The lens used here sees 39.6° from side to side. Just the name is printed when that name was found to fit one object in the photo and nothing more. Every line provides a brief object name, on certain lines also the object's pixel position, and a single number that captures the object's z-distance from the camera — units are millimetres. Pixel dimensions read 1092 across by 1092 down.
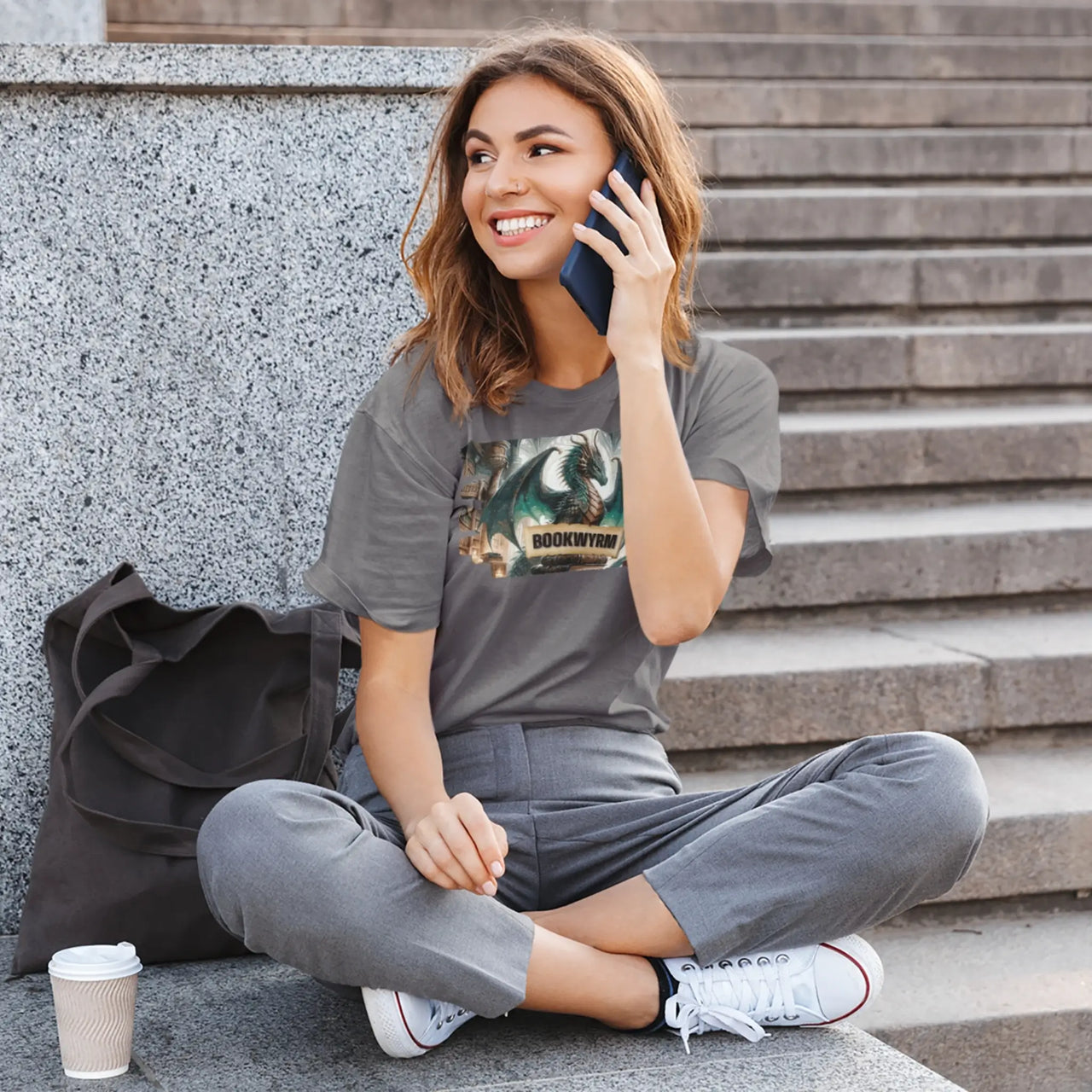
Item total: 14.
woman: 2104
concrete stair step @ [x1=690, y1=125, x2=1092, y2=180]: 5285
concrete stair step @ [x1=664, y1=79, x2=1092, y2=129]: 5570
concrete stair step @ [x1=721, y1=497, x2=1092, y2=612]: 3635
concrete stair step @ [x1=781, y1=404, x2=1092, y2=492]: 3984
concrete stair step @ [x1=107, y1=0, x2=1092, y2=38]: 6285
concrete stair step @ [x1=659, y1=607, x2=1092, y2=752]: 3270
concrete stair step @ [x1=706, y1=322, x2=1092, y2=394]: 4359
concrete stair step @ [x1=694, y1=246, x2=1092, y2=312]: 4684
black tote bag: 2580
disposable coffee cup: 2008
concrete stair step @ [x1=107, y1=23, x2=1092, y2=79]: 6027
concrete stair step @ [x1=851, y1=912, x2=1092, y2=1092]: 2646
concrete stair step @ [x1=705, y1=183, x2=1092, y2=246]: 4941
